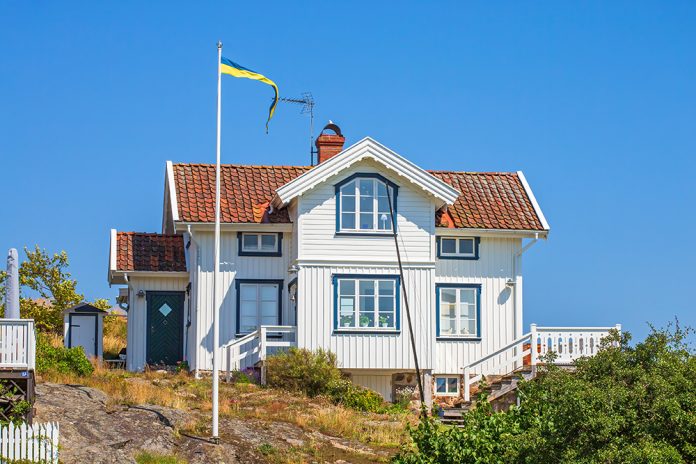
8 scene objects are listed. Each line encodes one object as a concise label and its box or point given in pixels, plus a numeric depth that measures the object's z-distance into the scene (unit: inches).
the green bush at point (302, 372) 1503.4
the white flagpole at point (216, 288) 1248.2
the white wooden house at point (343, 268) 1574.8
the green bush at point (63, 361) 1460.4
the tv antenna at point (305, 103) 1808.6
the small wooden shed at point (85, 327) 1756.9
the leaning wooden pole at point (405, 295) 1460.4
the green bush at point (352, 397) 1498.5
